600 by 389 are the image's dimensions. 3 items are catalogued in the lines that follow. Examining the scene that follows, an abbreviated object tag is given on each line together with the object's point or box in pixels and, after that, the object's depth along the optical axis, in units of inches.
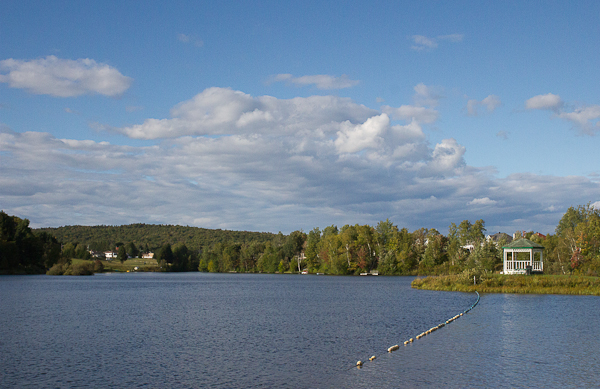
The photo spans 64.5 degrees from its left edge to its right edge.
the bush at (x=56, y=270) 5059.1
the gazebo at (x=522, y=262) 2864.2
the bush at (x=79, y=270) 5167.3
